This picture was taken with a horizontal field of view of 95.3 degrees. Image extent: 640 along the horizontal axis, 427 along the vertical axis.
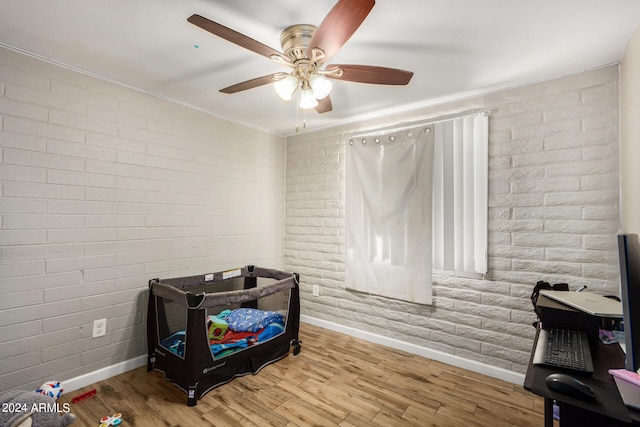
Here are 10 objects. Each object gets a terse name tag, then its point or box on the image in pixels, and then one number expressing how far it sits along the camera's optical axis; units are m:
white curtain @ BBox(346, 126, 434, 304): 2.65
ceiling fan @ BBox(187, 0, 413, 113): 1.16
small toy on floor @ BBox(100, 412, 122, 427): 1.72
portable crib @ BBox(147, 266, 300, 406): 1.96
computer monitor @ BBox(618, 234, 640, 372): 0.90
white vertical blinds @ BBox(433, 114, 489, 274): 2.38
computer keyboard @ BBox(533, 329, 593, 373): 1.12
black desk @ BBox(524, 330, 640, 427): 0.89
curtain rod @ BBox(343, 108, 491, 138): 2.44
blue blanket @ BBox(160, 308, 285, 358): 2.20
